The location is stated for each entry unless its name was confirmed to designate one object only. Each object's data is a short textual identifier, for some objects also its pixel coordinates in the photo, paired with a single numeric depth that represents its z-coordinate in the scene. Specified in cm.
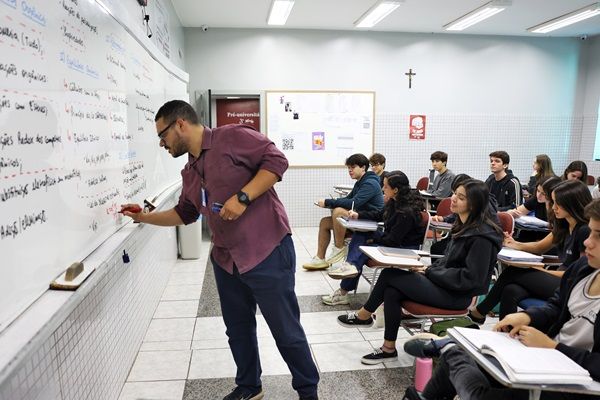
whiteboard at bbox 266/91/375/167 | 648
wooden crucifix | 665
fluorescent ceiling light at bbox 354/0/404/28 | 501
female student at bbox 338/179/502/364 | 221
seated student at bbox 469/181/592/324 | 243
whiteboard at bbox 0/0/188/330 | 104
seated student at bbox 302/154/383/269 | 398
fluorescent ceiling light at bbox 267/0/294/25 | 505
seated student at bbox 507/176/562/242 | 336
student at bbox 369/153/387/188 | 513
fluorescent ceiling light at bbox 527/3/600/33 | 531
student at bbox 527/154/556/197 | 480
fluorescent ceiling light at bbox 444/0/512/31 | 504
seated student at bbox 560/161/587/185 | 436
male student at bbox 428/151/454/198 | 532
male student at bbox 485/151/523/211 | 459
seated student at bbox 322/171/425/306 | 315
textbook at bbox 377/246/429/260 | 251
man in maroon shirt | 177
